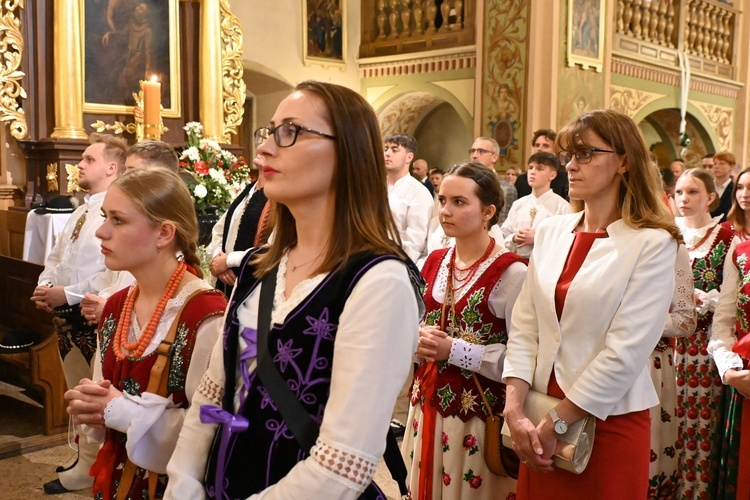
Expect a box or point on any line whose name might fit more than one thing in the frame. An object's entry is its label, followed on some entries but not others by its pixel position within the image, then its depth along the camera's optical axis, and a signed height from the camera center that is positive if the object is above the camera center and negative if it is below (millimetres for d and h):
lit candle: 5938 +810
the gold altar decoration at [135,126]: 6156 +693
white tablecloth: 5172 -195
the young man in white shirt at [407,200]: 5148 +62
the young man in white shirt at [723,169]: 6816 +403
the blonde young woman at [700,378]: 3320 -784
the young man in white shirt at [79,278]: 3426 -352
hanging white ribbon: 12562 +2250
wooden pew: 4227 -877
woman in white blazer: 1985 -310
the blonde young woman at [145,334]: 1852 -349
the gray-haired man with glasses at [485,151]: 5578 +448
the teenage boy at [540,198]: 4816 +82
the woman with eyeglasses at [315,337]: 1282 -240
